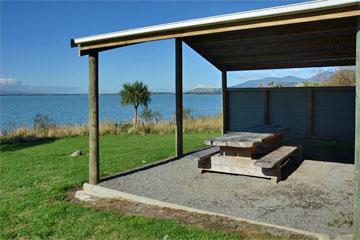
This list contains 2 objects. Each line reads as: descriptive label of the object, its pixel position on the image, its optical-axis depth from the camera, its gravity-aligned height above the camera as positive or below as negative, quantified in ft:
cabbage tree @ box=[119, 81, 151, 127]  50.98 +2.62
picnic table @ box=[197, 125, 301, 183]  17.49 -2.61
